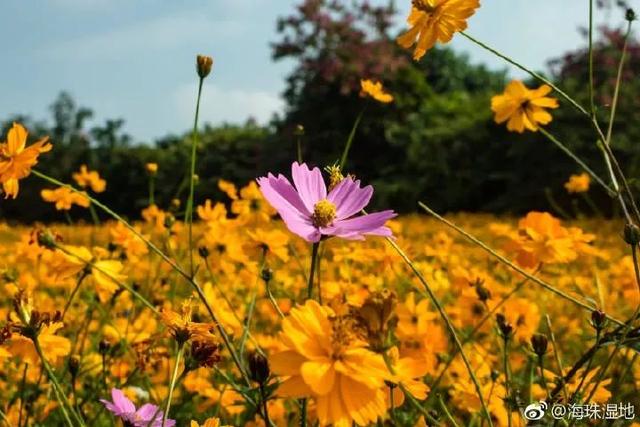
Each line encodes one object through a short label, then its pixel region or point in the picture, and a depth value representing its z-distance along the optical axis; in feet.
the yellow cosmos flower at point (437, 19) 2.80
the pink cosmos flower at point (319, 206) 2.05
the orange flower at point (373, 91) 4.73
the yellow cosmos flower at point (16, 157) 2.72
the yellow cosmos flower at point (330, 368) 1.71
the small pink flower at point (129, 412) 2.43
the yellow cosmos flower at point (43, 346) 2.87
